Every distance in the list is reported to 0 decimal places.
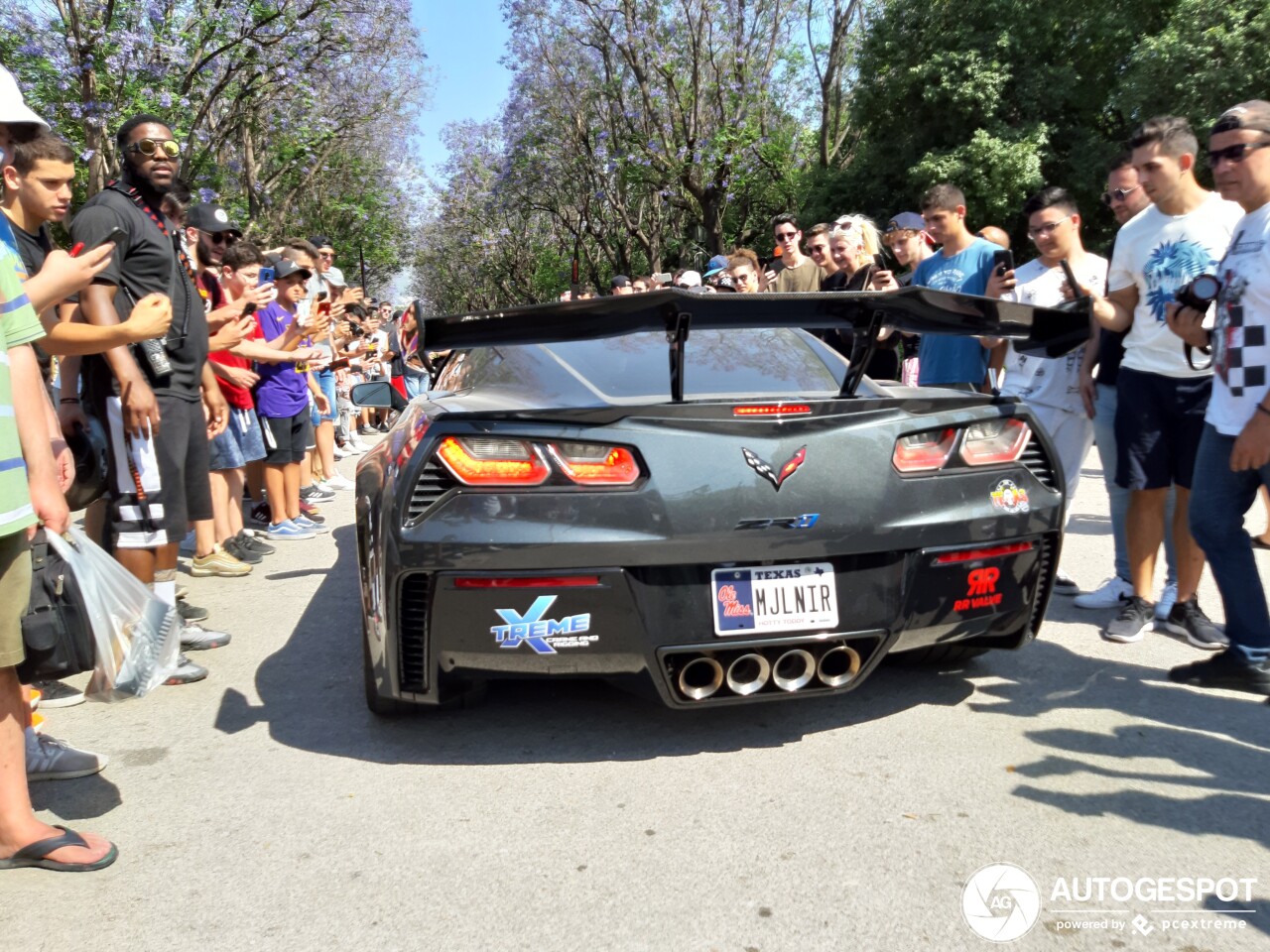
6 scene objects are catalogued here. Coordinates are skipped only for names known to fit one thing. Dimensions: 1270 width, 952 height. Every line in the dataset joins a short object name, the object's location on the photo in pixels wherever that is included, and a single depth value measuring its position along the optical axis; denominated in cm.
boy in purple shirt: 664
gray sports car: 274
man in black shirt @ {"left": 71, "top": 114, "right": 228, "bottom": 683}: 384
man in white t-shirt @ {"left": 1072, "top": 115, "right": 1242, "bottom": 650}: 395
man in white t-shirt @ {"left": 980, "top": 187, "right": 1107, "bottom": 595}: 479
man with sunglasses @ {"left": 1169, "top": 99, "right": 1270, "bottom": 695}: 317
